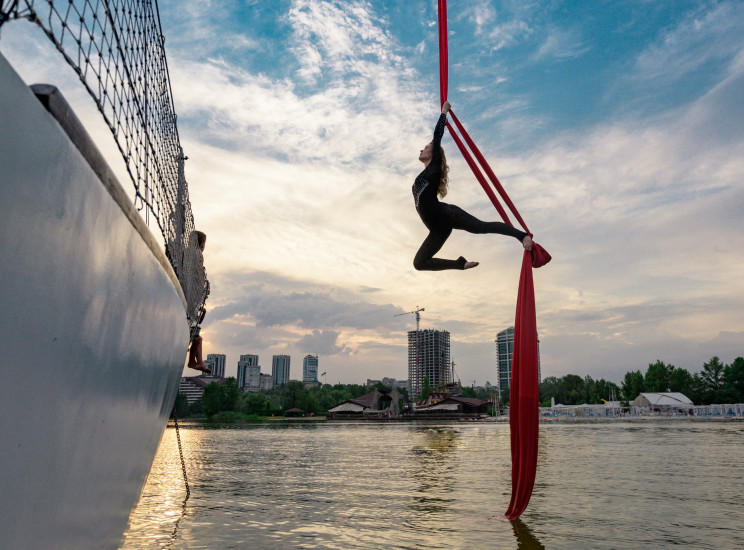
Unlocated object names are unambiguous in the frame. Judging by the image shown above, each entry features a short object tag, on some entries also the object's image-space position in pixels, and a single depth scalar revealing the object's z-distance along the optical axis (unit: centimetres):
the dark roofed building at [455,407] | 9706
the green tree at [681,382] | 8762
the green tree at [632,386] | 9688
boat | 159
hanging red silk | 620
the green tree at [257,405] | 10581
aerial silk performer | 580
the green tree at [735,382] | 7888
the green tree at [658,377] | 9069
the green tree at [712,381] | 8375
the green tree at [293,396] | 11044
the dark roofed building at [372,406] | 10250
